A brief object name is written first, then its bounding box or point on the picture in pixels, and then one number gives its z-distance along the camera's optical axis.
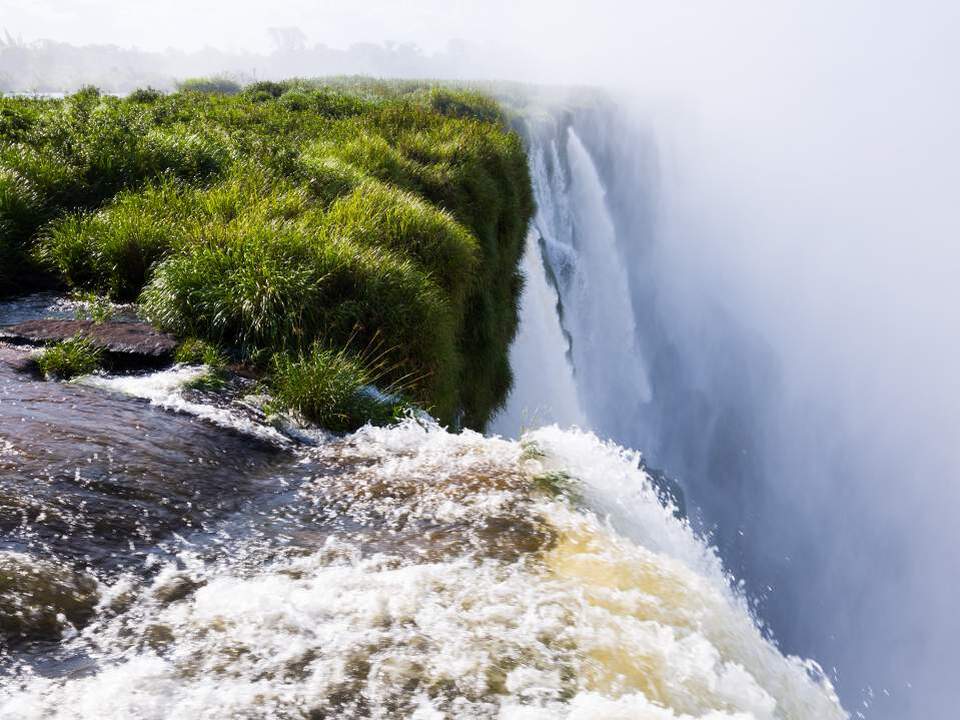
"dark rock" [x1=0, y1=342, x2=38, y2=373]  5.56
